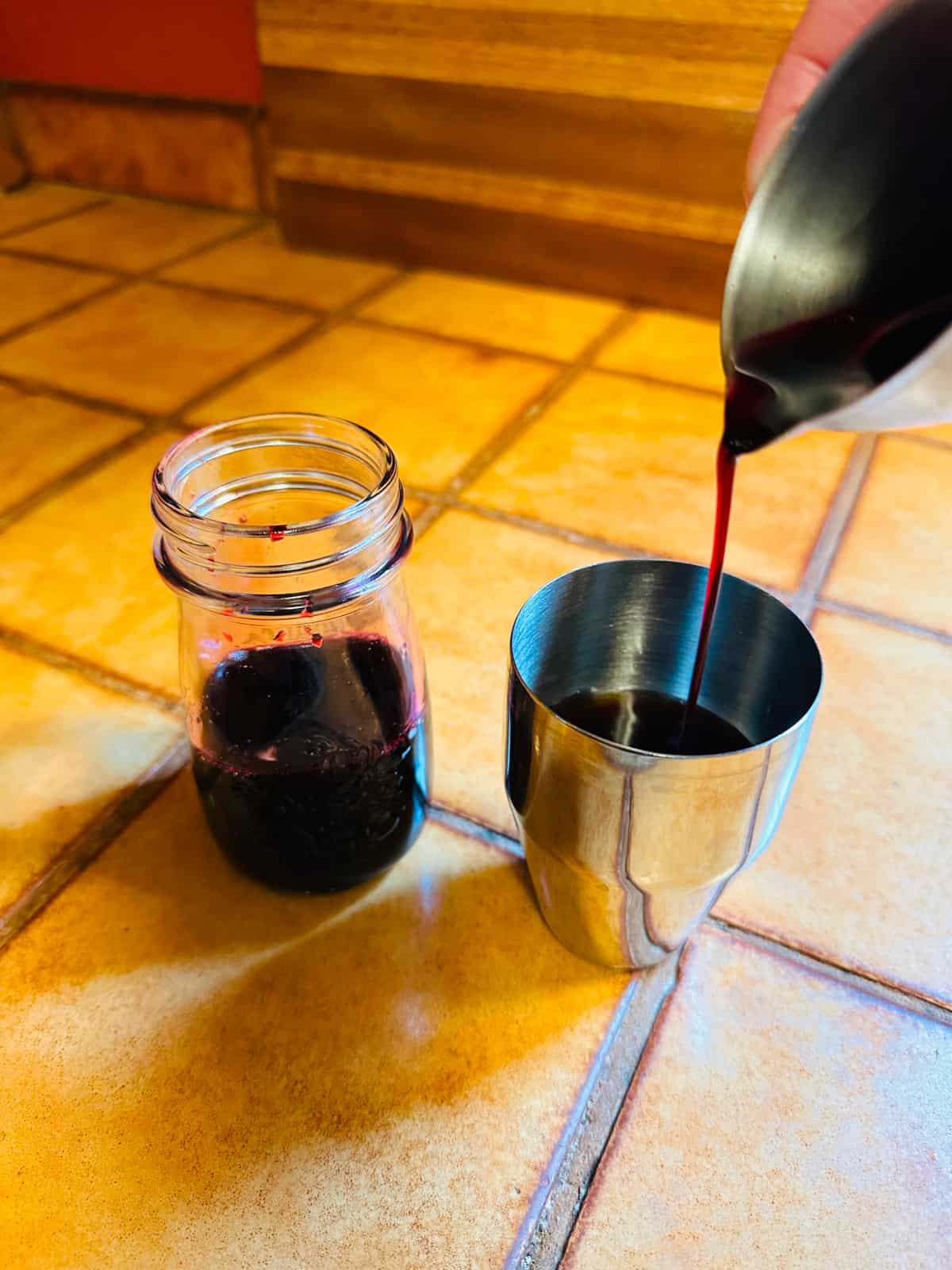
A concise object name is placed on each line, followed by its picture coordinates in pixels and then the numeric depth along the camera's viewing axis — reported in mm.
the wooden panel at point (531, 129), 832
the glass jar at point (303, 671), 343
